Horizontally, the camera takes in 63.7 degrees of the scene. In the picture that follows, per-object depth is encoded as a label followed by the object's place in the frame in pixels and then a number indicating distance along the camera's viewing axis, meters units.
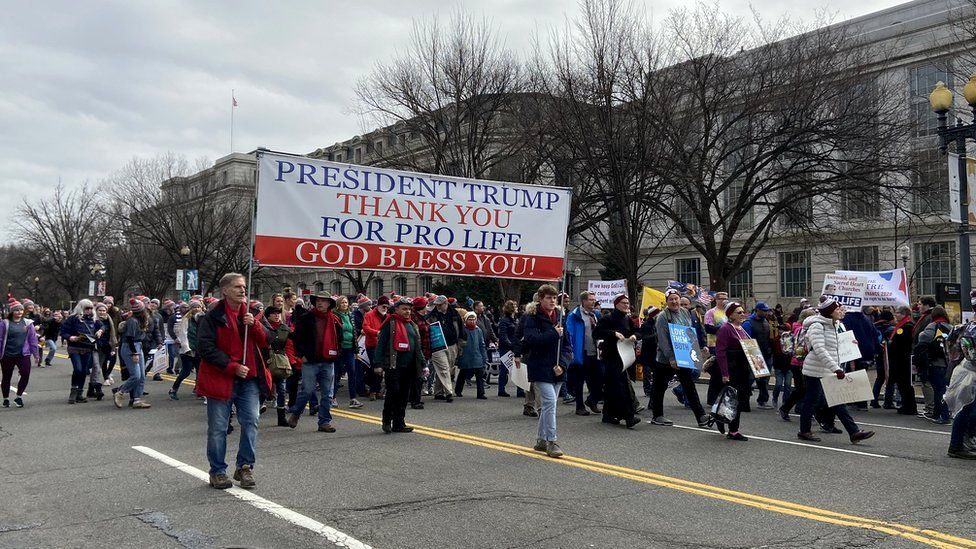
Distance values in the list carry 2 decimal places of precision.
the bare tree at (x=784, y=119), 22.53
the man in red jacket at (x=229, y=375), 6.66
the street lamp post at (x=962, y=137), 15.05
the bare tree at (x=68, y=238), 59.35
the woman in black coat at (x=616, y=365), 10.52
